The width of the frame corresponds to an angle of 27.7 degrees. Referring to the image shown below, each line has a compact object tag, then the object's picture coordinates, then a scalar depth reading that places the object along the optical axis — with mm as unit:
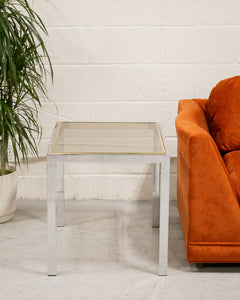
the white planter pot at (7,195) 2770
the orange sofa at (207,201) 2096
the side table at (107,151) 2078
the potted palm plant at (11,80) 2436
